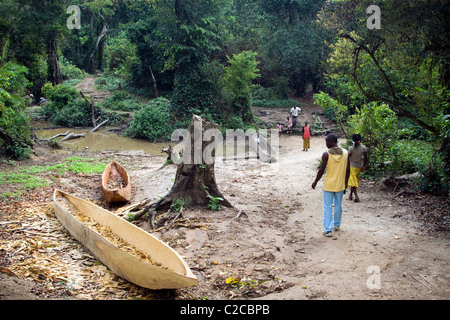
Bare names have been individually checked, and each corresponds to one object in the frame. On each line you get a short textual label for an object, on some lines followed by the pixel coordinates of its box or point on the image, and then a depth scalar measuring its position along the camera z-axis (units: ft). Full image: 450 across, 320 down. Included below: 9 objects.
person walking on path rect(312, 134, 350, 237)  20.07
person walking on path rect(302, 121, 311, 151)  56.12
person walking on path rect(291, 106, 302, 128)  75.87
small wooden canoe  30.14
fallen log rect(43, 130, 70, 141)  68.14
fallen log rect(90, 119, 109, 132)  78.13
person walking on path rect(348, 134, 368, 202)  27.48
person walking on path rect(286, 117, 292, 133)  73.77
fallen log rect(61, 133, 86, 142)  70.30
